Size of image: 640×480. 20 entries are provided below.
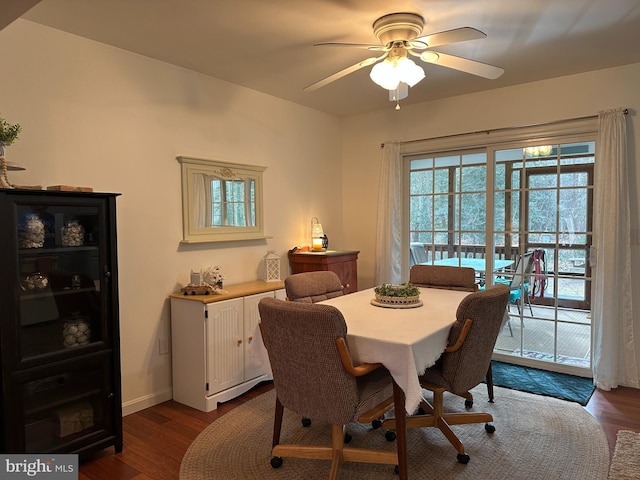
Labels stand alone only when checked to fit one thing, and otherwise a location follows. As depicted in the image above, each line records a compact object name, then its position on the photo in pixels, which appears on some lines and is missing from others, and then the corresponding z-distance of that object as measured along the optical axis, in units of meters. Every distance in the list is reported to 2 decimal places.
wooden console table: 4.17
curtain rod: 3.59
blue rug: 3.33
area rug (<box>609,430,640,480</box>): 2.25
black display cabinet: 2.13
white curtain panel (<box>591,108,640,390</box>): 3.39
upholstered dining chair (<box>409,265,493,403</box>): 3.40
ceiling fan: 2.39
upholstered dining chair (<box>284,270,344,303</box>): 3.01
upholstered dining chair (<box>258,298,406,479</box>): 1.98
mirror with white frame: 3.43
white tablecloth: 1.99
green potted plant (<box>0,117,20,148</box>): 2.19
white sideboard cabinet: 3.11
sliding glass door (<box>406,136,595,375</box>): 3.78
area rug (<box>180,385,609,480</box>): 2.30
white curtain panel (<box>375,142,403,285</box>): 4.62
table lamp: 4.41
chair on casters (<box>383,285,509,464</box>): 2.28
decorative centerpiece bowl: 2.72
